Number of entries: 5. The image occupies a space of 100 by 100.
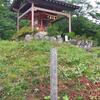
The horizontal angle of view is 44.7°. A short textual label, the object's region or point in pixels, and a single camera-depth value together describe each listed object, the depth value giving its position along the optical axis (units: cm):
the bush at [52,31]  683
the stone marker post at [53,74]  215
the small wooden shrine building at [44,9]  805
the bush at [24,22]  966
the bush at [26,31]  697
